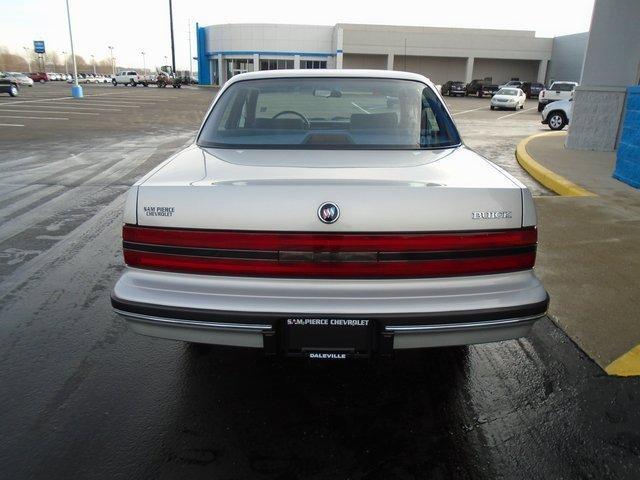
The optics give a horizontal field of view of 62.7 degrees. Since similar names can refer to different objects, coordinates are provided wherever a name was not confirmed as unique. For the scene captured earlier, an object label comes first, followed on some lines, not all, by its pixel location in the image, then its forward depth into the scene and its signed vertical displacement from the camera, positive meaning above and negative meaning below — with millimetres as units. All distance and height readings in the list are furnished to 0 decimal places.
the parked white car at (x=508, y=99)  30656 -885
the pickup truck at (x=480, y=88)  46928 -493
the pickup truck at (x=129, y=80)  67062 -951
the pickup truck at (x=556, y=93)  29941 -453
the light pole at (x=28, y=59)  140862 +2496
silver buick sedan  2275 -779
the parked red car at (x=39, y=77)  78812 -1112
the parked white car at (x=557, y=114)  18234 -991
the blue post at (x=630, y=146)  7883 -871
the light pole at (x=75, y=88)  33784 -1098
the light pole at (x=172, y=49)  62444 +2765
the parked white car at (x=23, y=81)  56012 -1245
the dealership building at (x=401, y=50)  57219 +3217
